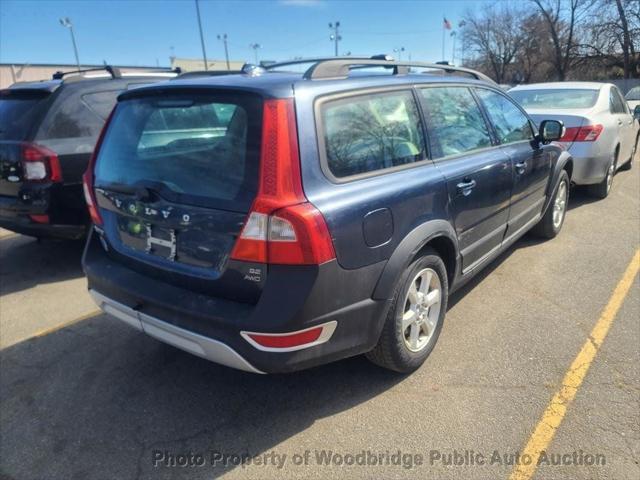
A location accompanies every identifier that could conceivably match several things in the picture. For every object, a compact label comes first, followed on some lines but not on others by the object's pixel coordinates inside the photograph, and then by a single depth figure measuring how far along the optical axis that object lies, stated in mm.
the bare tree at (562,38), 38906
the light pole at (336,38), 56219
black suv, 4492
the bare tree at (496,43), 48625
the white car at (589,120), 6039
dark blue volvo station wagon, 2189
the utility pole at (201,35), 37250
